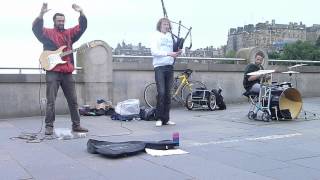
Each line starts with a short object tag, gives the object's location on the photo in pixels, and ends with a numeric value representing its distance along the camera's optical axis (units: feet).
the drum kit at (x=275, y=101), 26.46
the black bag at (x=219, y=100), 33.85
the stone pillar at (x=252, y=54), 40.59
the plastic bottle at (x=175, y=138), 18.29
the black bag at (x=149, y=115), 27.47
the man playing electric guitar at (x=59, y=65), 21.72
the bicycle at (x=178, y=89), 34.74
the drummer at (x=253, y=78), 27.42
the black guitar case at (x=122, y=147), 16.58
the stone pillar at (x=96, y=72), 32.39
